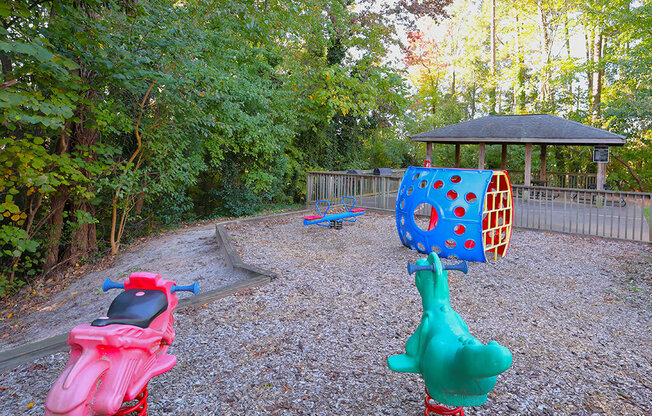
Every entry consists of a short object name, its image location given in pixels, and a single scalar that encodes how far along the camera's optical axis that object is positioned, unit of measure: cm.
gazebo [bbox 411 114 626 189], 1421
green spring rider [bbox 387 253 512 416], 188
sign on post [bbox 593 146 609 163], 1471
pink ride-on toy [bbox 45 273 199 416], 202
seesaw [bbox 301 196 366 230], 913
